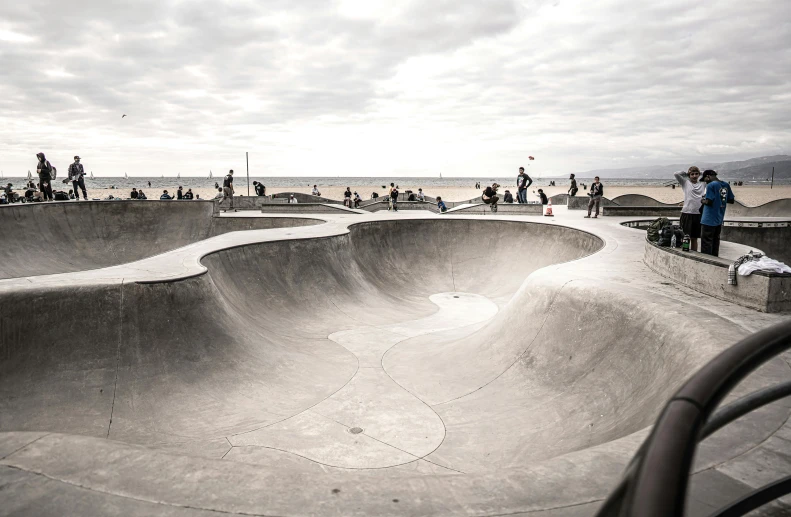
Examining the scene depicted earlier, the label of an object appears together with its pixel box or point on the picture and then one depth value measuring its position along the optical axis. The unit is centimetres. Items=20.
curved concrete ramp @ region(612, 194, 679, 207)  3222
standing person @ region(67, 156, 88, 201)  1947
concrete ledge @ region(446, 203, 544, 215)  2262
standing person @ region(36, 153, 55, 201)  1711
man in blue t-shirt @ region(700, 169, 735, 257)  799
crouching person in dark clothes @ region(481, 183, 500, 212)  2199
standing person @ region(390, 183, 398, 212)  2653
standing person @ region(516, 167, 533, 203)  2109
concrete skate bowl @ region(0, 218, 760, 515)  306
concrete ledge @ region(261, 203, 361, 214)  2477
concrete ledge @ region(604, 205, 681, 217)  2205
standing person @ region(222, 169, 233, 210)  2491
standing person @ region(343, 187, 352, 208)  2963
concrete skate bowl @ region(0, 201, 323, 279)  1535
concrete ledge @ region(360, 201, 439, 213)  2771
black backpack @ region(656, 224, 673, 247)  897
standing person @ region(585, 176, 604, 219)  1972
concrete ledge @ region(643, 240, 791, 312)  623
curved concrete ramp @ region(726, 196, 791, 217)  2647
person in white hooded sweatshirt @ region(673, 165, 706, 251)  862
